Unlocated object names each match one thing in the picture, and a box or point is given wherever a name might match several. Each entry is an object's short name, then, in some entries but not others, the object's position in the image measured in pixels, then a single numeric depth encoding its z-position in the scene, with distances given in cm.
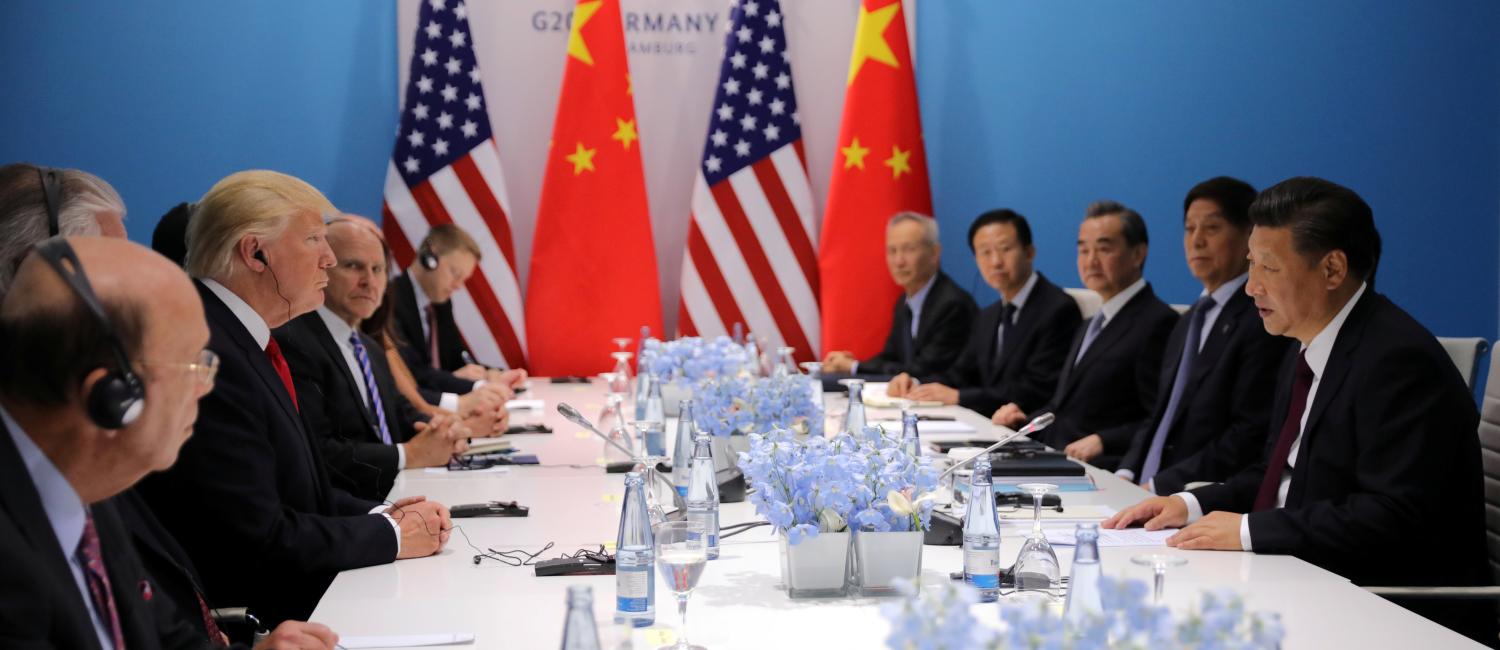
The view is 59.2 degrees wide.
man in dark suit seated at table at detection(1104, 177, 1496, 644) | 270
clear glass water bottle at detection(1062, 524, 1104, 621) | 176
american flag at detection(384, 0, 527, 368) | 705
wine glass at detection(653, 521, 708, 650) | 197
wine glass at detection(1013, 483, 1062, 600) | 223
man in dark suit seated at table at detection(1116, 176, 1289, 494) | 398
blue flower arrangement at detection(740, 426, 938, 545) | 216
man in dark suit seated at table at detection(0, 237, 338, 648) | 141
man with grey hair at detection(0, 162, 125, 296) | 232
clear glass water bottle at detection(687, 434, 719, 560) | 256
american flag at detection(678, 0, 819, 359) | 727
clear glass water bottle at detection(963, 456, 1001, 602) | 226
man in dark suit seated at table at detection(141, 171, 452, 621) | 251
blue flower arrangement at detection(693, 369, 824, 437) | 350
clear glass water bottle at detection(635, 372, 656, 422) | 480
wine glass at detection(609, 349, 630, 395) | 497
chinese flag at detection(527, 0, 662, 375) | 706
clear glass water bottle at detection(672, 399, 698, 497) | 325
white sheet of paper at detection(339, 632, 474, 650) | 201
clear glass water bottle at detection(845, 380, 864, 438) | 375
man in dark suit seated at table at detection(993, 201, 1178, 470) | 495
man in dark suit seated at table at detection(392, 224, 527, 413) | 625
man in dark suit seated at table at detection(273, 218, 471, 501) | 359
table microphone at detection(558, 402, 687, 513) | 263
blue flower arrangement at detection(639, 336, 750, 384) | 492
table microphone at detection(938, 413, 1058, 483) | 258
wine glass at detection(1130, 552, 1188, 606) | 180
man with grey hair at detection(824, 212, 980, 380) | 672
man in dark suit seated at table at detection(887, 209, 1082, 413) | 588
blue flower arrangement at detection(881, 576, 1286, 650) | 116
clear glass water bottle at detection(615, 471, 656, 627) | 210
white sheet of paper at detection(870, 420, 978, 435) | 450
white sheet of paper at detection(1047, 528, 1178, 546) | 266
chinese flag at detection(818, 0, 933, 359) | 718
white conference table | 205
